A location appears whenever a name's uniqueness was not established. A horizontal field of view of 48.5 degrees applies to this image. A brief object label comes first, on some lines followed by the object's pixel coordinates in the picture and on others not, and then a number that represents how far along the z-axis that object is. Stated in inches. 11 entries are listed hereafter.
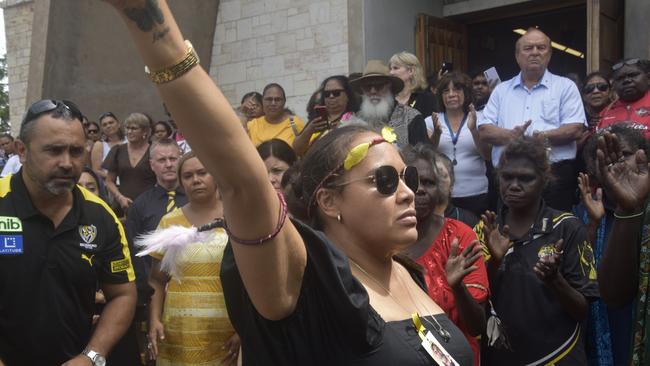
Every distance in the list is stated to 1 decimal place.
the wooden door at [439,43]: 442.0
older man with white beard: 246.3
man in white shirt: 242.4
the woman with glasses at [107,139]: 391.2
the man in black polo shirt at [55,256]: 133.3
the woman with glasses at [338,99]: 265.3
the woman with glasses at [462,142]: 255.9
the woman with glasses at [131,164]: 318.7
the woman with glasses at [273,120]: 316.2
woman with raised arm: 59.3
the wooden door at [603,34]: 354.9
